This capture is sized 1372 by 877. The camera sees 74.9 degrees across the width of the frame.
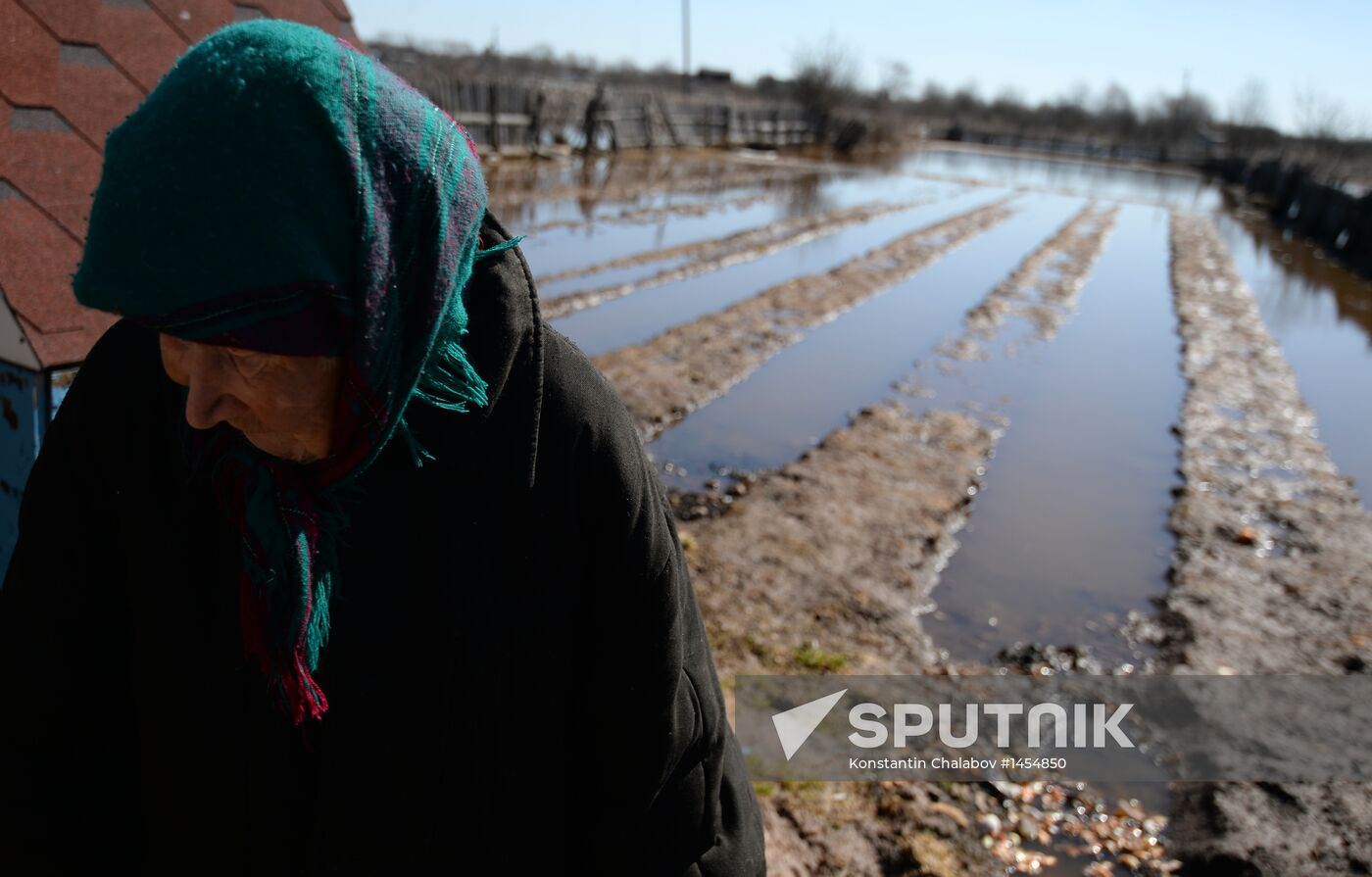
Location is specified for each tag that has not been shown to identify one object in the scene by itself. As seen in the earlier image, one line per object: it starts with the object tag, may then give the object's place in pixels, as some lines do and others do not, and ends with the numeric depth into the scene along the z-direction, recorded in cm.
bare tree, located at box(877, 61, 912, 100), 6184
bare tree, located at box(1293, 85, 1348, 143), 3466
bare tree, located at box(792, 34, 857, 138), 4150
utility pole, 5125
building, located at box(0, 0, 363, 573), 179
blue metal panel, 185
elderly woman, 105
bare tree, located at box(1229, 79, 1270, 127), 5766
